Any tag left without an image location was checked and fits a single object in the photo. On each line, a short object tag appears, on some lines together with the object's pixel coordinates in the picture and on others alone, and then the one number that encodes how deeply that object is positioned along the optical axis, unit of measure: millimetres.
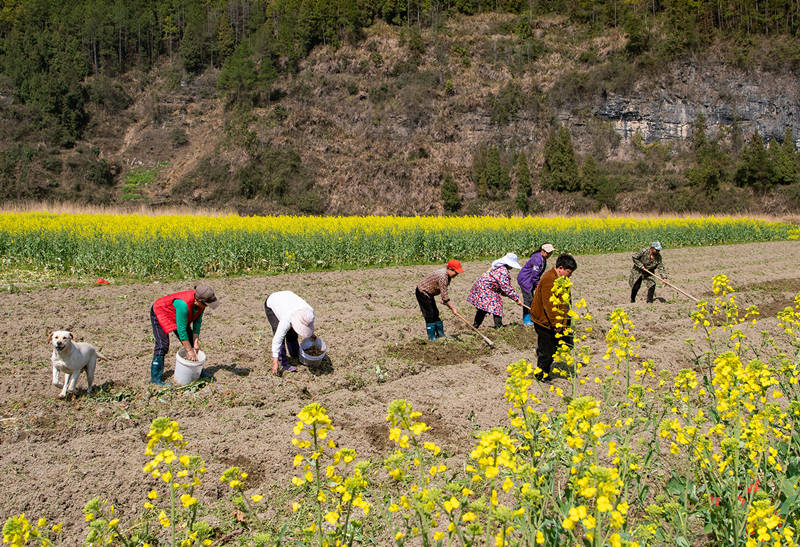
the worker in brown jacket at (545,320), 6383
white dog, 5496
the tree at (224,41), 70581
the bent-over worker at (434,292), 8014
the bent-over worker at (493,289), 8609
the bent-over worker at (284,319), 6273
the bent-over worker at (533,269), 9008
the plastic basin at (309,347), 6820
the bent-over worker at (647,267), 11073
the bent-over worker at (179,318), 5965
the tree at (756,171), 52000
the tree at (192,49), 67562
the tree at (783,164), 52406
